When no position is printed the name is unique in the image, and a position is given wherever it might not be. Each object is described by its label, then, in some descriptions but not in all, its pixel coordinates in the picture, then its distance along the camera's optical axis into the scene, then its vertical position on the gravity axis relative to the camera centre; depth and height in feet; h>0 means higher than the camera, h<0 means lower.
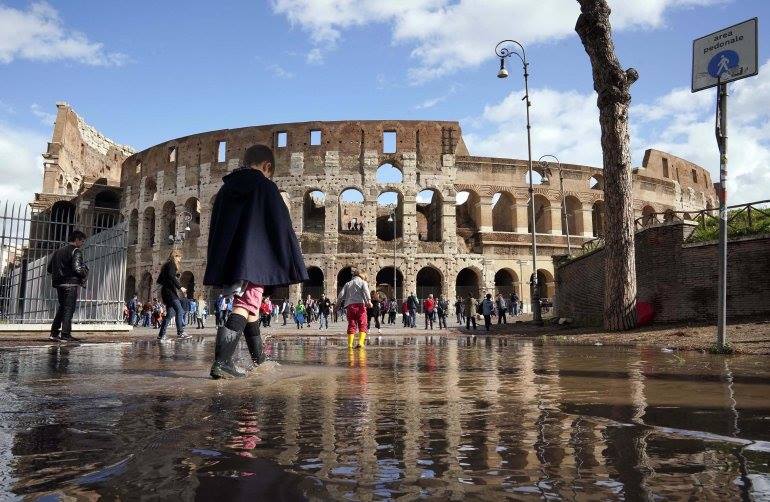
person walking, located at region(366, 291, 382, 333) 55.67 -0.25
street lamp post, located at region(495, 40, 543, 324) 59.75 +25.19
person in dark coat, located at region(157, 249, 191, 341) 30.94 +1.21
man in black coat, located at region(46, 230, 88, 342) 24.53 +1.39
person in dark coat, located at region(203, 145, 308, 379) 11.98 +1.32
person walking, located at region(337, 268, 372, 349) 25.39 +0.26
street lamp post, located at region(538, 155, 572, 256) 99.65 +24.11
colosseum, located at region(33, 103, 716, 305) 104.22 +20.97
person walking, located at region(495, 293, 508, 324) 69.26 -0.01
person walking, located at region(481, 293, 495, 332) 61.07 -0.23
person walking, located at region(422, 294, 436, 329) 66.69 -0.21
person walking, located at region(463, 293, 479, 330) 61.62 -0.01
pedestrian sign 20.35 +9.67
